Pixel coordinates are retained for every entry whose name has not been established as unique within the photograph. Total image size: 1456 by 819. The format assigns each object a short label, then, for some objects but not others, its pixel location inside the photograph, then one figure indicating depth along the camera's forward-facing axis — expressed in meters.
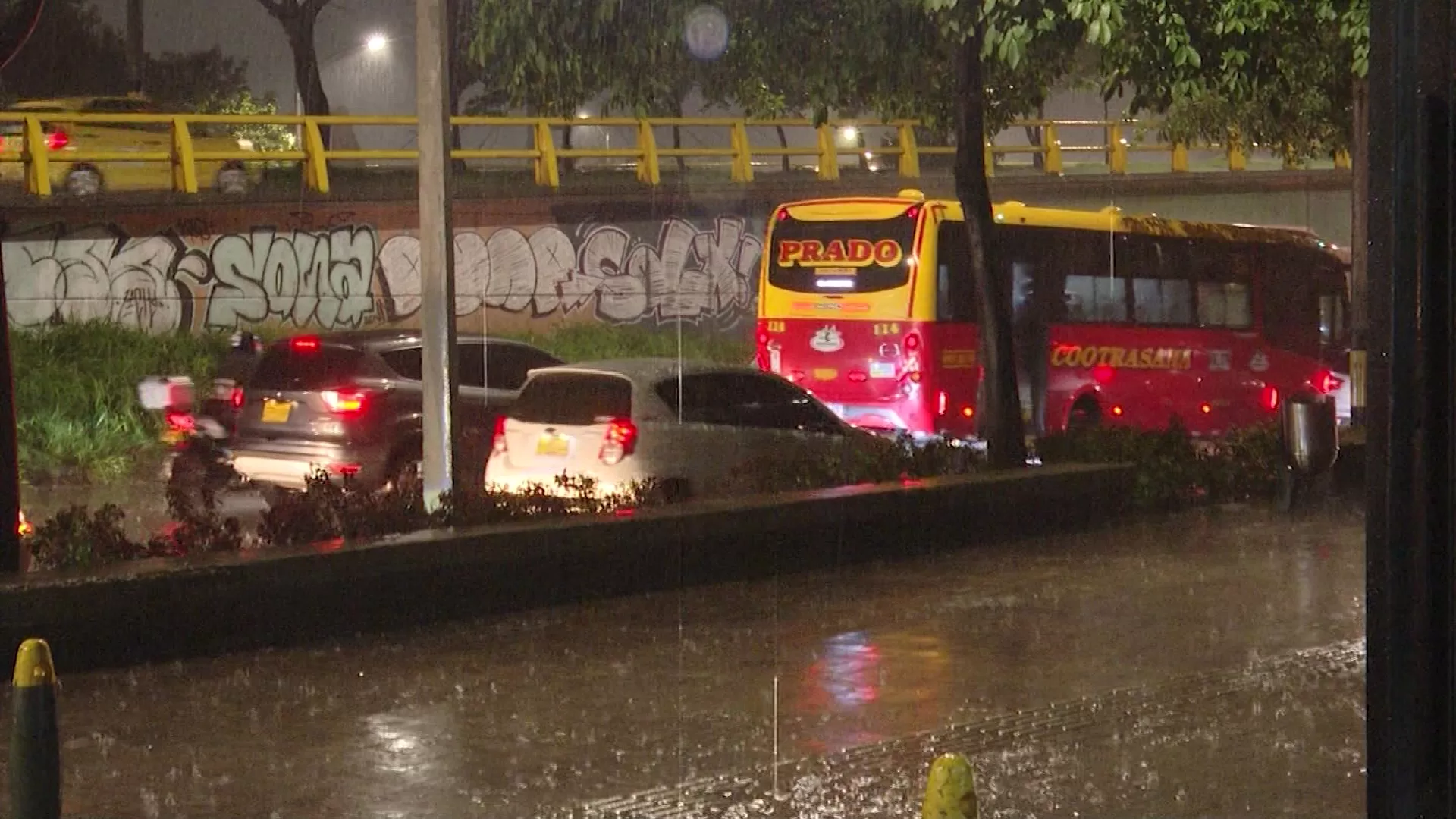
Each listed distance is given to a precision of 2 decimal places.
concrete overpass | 20.72
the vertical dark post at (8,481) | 9.60
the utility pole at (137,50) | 25.67
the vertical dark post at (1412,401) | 4.07
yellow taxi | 20.80
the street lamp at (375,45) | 23.12
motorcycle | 15.23
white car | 13.81
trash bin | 16.09
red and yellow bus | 20.59
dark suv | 14.66
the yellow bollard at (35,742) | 4.64
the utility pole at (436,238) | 12.15
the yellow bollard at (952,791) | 3.82
